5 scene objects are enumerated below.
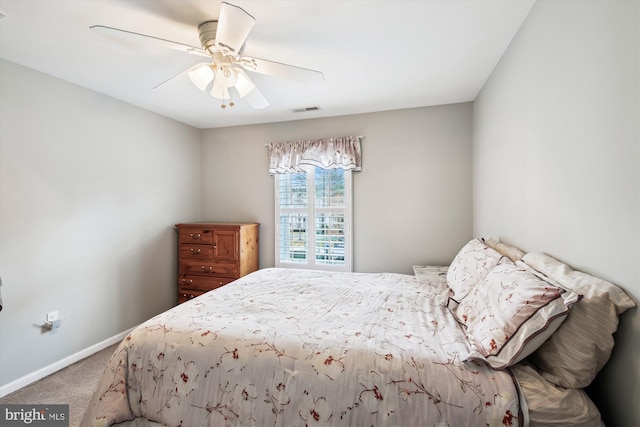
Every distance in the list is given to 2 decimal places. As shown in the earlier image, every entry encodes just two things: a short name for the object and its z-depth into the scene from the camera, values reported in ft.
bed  3.31
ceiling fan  4.57
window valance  11.15
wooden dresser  10.96
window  11.57
